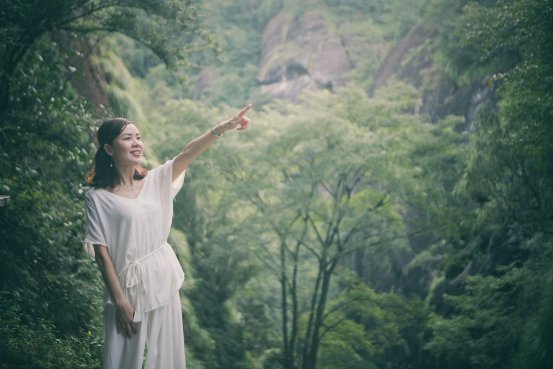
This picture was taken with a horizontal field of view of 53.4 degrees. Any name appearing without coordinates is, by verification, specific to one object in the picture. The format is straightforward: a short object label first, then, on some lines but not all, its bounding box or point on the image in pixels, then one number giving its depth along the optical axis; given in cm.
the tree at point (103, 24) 619
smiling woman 296
